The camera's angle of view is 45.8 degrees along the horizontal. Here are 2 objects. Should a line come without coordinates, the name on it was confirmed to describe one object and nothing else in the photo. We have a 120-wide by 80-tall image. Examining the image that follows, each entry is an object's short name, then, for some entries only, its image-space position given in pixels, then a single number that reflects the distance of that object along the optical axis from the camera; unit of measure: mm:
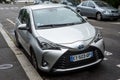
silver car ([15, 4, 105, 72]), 3065
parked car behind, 9613
